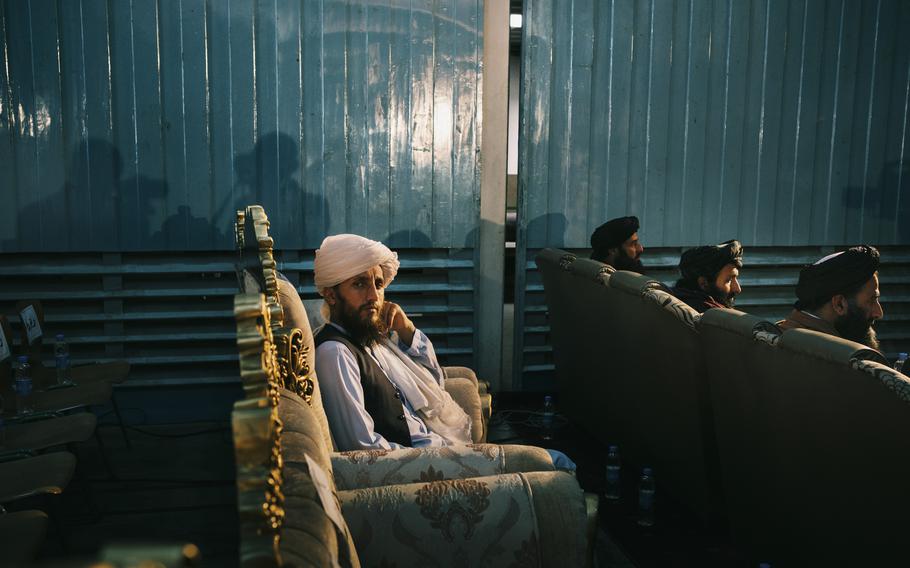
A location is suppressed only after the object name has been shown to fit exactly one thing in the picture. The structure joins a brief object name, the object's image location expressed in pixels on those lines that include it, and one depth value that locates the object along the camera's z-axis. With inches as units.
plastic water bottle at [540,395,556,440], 183.9
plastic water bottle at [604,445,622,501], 143.9
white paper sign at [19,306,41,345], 149.2
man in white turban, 92.8
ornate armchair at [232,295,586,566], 65.2
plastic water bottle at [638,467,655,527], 132.0
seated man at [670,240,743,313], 152.0
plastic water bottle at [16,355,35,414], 136.4
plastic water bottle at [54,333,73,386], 156.3
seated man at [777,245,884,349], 122.0
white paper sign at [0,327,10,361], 131.2
